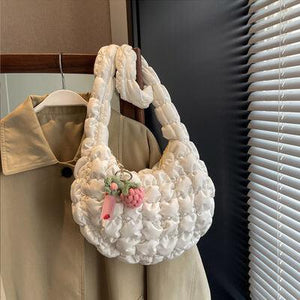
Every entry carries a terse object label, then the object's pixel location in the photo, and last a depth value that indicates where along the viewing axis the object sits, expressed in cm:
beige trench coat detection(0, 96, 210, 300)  58
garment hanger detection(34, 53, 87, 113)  60
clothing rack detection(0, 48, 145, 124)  56
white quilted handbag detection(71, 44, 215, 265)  51
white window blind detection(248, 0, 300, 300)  79
